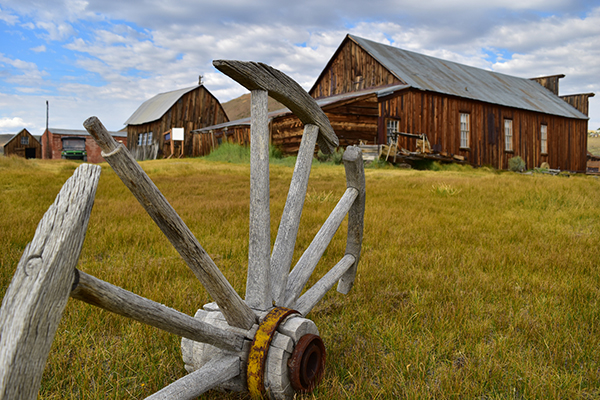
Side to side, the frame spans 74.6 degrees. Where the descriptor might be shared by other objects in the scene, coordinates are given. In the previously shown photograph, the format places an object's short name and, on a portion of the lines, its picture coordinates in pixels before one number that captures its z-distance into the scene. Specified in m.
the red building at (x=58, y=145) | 34.39
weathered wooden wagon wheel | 0.81
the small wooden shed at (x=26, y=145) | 40.78
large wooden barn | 16.30
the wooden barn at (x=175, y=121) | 25.20
